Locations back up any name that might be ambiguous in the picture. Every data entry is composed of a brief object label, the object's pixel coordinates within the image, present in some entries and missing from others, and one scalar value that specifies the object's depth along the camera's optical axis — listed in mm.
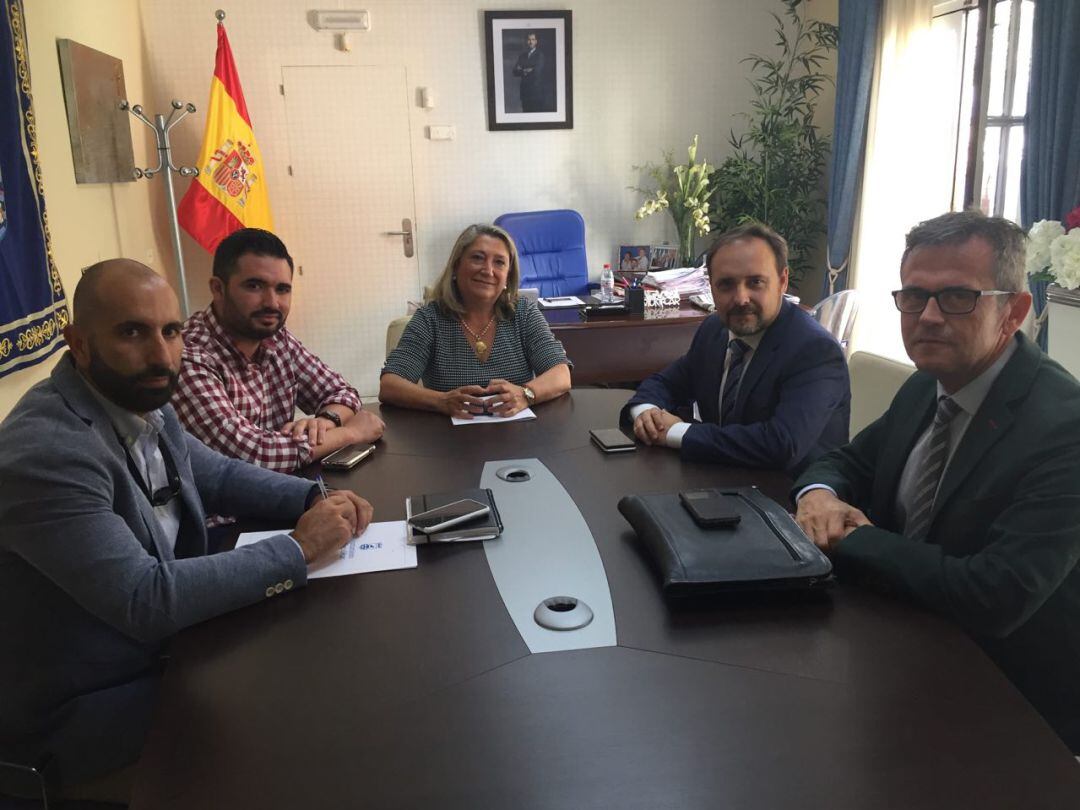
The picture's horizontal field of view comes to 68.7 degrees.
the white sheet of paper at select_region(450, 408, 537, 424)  2199
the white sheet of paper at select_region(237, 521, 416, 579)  1317
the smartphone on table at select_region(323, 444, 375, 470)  1836
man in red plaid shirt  1839
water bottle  4309
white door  4805
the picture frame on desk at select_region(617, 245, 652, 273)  4688
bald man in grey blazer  1122
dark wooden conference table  833
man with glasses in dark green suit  1140
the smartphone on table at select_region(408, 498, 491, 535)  1414
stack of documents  4121
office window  3430
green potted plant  4750
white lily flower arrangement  4680
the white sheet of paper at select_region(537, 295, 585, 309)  4023
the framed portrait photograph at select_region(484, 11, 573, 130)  4859
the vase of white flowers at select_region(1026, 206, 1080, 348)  2303
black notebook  1404
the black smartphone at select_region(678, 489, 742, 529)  1286
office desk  3699
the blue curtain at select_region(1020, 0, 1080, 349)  2971
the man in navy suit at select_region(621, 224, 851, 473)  1833
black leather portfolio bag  1161
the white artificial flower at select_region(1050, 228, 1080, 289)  2293
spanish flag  4320
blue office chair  4668
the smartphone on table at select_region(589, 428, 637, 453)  1893
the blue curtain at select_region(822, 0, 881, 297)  4270
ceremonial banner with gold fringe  2490
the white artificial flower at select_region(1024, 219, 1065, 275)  2410
